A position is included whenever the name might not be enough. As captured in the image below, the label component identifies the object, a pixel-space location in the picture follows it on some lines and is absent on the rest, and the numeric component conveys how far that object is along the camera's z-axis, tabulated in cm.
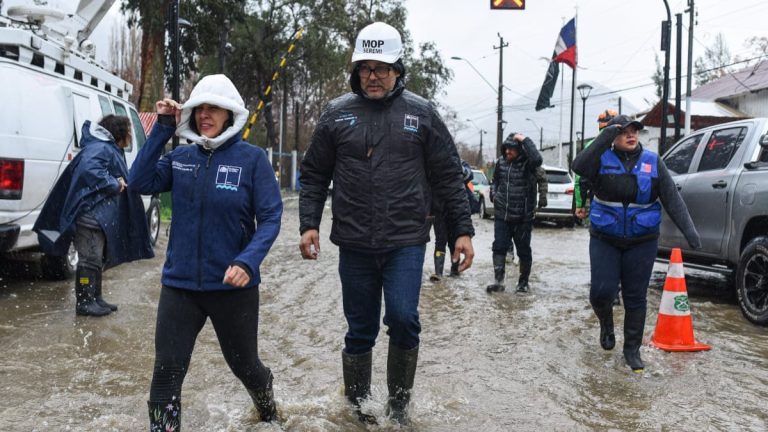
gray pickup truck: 650
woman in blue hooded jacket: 326
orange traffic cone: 568
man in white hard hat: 365
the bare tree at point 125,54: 3338
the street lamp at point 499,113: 3738
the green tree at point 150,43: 1862
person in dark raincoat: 613
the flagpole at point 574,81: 3103
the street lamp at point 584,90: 3180
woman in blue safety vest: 503
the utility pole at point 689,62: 2108
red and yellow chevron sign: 1285
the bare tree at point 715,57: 6150
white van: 641
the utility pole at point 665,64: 1869
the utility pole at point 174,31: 1294
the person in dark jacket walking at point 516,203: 830
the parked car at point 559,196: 1838
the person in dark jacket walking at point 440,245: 910
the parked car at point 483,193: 2120
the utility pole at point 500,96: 3744
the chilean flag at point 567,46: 3091
